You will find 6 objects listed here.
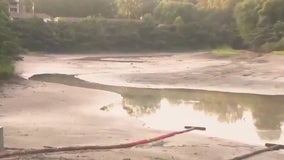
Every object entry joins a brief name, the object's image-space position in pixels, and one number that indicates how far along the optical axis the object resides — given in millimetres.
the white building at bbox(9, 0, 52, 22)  84500
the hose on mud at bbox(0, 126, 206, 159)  10469
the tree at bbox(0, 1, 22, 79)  30453
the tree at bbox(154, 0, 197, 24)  84875
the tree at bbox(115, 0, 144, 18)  97312
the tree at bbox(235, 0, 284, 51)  59219
